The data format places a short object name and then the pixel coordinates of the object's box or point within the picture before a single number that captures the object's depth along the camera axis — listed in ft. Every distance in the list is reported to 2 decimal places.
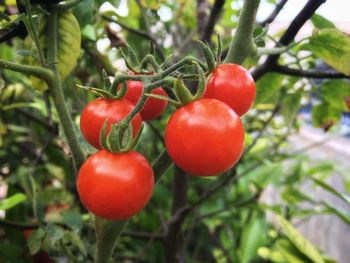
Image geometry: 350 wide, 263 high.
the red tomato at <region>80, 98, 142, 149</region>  0.33
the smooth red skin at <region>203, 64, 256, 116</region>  0.34
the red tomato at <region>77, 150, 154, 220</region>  0.31
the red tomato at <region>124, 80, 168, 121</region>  0.36
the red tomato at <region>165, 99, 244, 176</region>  0.29
